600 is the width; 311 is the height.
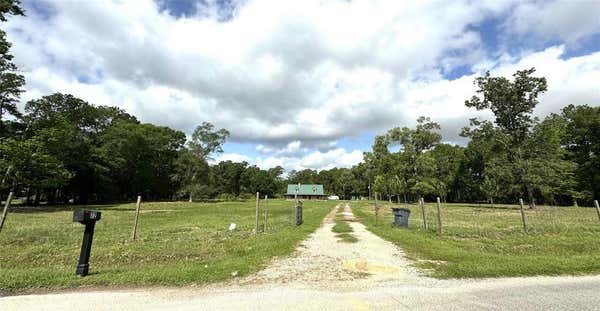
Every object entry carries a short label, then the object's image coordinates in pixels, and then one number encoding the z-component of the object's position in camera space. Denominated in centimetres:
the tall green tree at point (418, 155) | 4653
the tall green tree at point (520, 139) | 3111
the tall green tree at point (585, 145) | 4591
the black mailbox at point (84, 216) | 589
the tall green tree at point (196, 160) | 5538
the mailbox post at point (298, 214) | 1570
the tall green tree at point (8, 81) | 2553
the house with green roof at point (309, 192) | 9856
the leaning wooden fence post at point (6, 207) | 805
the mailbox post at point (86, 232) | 586
